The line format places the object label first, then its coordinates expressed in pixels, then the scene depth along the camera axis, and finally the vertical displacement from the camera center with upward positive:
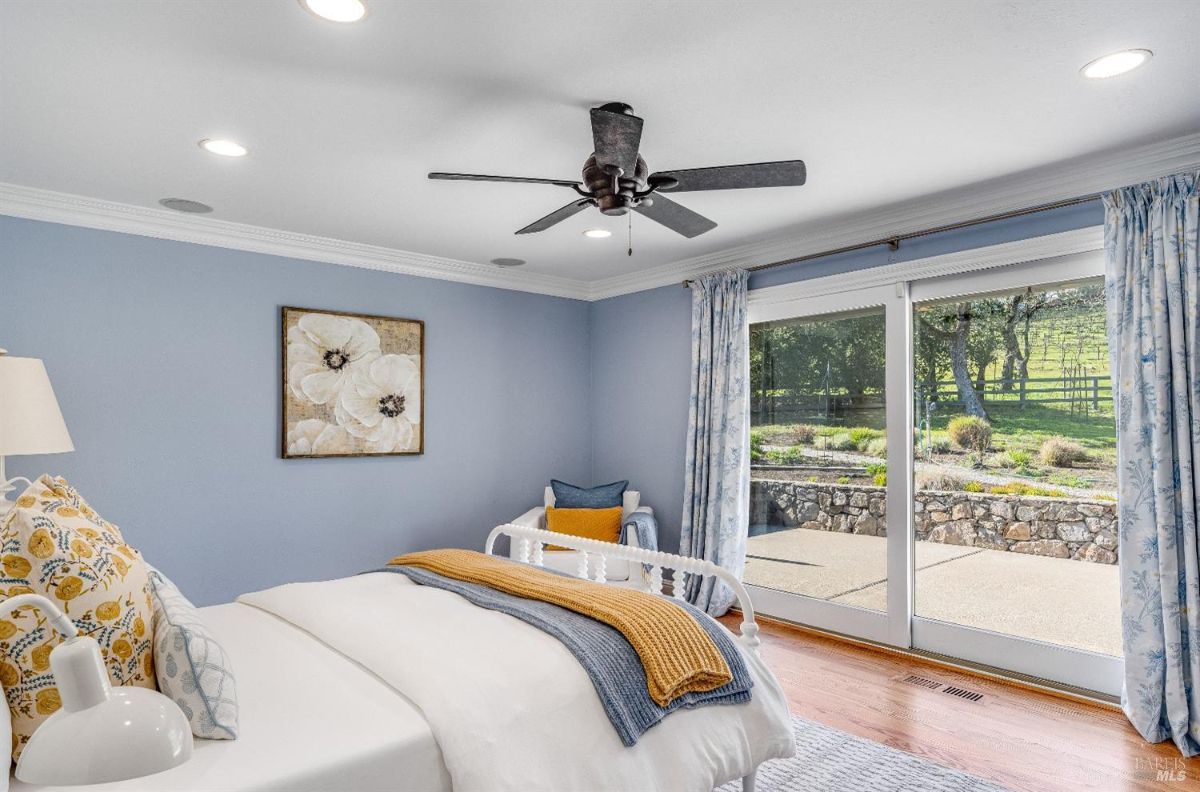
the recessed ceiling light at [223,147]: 2.87 +1.08
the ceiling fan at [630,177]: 2.29 +0.82
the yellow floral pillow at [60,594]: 1.33 -0.36
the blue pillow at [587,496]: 4.93 -0.56
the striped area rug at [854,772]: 2.53 -1.29
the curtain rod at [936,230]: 3.26 +0.93
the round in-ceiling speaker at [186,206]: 3.60 +1.06
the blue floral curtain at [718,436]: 4.54 -0.15
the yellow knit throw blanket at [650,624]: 1.96 -0.61
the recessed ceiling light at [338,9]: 1.94 +1.10
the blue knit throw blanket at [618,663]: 1.85 -0.68
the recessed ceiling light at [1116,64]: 2.22 +1.08
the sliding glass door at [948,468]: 3.35 -0.30
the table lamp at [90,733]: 0.70 -0.31
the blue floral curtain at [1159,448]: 2.83 -0.15
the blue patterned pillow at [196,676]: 1.52 -0.55
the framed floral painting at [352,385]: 4.27 +0.19
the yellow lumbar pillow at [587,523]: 4.73 -0.71
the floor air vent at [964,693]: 3.28 -1.28
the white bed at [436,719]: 1.50 -0.69
